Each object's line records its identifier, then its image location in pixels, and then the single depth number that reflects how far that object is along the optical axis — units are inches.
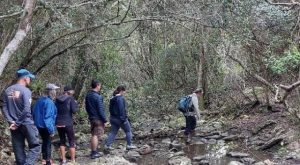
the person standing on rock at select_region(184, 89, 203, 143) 529.7
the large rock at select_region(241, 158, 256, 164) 436.1
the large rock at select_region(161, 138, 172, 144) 559.3
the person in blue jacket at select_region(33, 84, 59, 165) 349.4
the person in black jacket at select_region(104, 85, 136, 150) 454.0
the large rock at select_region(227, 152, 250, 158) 461.2
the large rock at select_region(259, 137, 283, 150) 487.5
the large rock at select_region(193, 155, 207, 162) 458.1
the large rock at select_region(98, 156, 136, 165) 415.2
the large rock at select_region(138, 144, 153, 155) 491.2
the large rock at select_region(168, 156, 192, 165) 438.6
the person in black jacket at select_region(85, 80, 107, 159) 424.8
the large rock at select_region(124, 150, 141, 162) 455.2
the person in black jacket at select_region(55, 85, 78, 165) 387.5
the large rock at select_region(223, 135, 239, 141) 553.3
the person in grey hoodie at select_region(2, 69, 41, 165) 308.5
